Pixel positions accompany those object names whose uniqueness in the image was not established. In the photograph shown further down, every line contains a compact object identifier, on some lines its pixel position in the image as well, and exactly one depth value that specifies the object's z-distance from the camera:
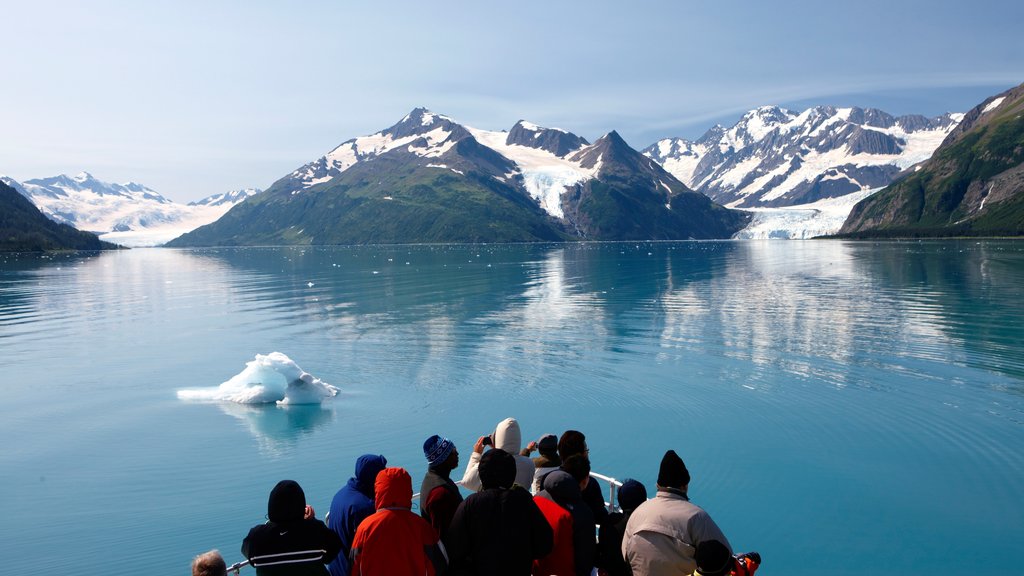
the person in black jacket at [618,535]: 10.77
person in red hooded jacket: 9.28
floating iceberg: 32.62
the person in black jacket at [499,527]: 9.18
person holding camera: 11.57
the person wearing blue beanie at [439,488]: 9.95
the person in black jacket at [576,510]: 10.11
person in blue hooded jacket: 10.38
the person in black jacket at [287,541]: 9.09
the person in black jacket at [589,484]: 10.84
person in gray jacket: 9.13
